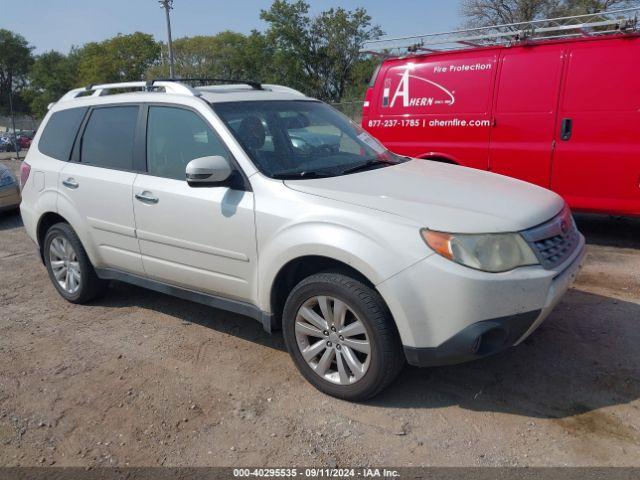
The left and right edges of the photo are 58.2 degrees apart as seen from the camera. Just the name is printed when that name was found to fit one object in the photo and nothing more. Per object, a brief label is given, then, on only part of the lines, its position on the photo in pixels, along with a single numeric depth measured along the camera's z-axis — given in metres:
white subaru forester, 2.86
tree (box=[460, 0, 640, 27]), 28.25
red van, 5.71
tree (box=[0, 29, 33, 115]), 71.06
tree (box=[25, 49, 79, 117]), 66.69
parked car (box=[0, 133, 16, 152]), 31.36
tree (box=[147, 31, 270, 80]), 53.56
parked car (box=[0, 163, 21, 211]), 8.89
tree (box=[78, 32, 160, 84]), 64.50
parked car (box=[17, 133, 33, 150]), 33.28
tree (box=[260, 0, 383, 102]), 52.44
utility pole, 26.16
